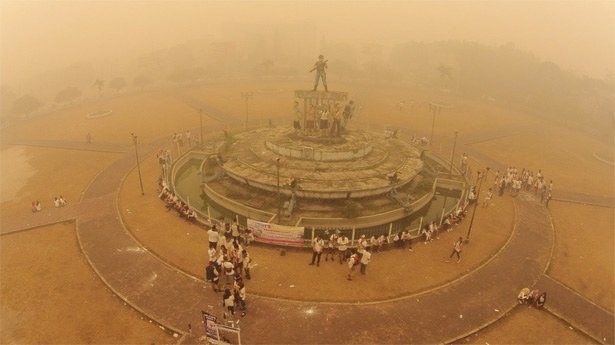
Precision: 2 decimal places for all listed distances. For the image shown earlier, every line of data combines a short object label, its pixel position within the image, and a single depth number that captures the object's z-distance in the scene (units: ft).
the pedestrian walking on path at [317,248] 56.49
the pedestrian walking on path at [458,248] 58.90
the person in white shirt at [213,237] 55.98
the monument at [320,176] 72.18
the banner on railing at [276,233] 61.05
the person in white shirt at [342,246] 57.57
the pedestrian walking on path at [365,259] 53.69
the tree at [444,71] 204.42
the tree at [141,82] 207.92
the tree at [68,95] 179.72
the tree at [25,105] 155.94
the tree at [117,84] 197.65
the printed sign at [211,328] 39.63
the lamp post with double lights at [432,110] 129.20
